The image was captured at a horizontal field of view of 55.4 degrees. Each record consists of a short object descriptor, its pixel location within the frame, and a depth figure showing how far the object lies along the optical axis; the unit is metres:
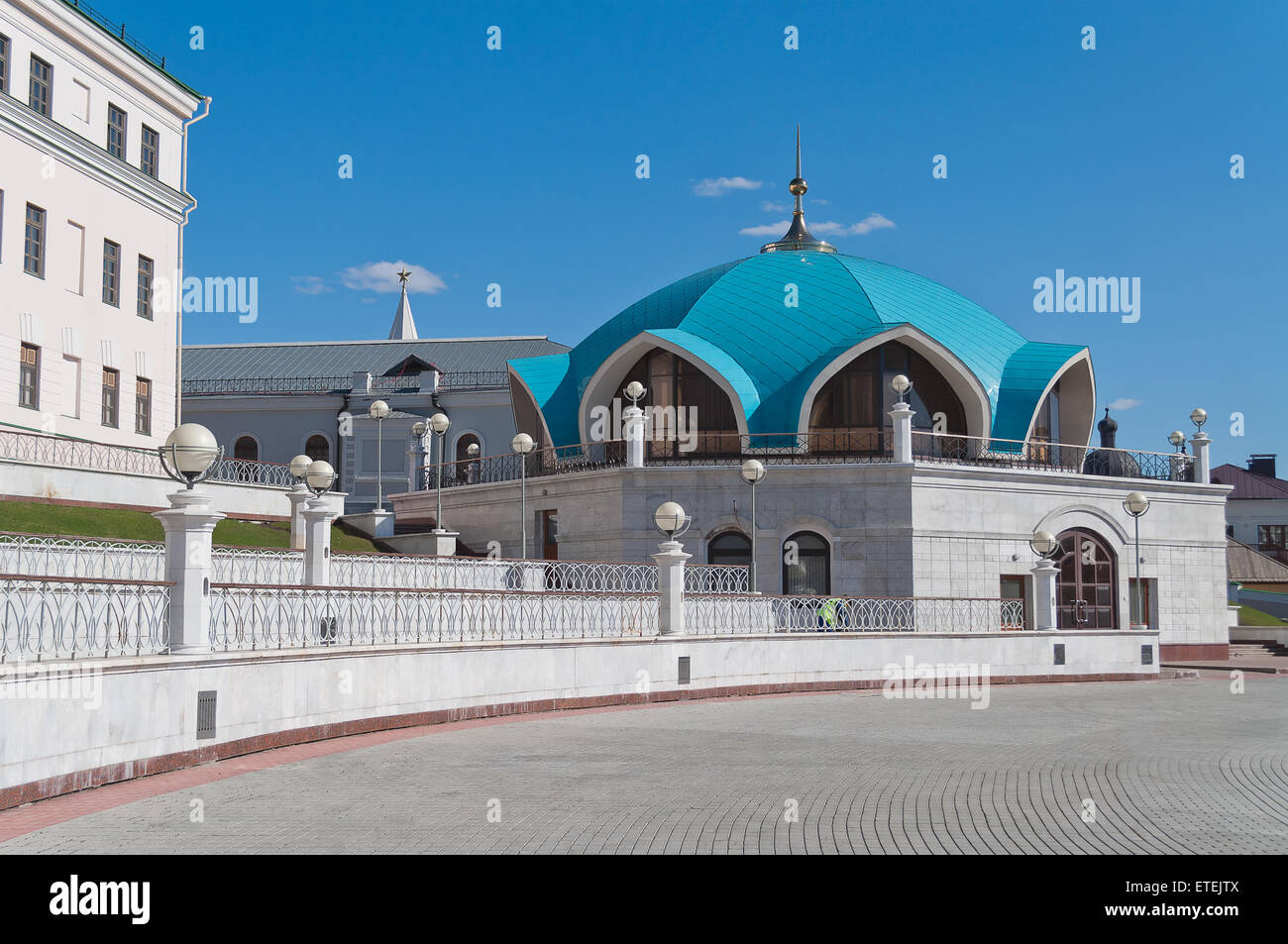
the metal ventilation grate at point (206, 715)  12.07
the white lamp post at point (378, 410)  31.73
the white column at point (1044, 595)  25.81
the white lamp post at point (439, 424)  31.12
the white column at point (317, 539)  17.80
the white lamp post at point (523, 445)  27.60
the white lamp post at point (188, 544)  12.04
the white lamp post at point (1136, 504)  26.12
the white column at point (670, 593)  20.34
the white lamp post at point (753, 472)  23.67
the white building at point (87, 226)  29.78
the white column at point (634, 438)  30.23
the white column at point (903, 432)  28.89
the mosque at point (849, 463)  29.28
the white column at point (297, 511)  24.67
